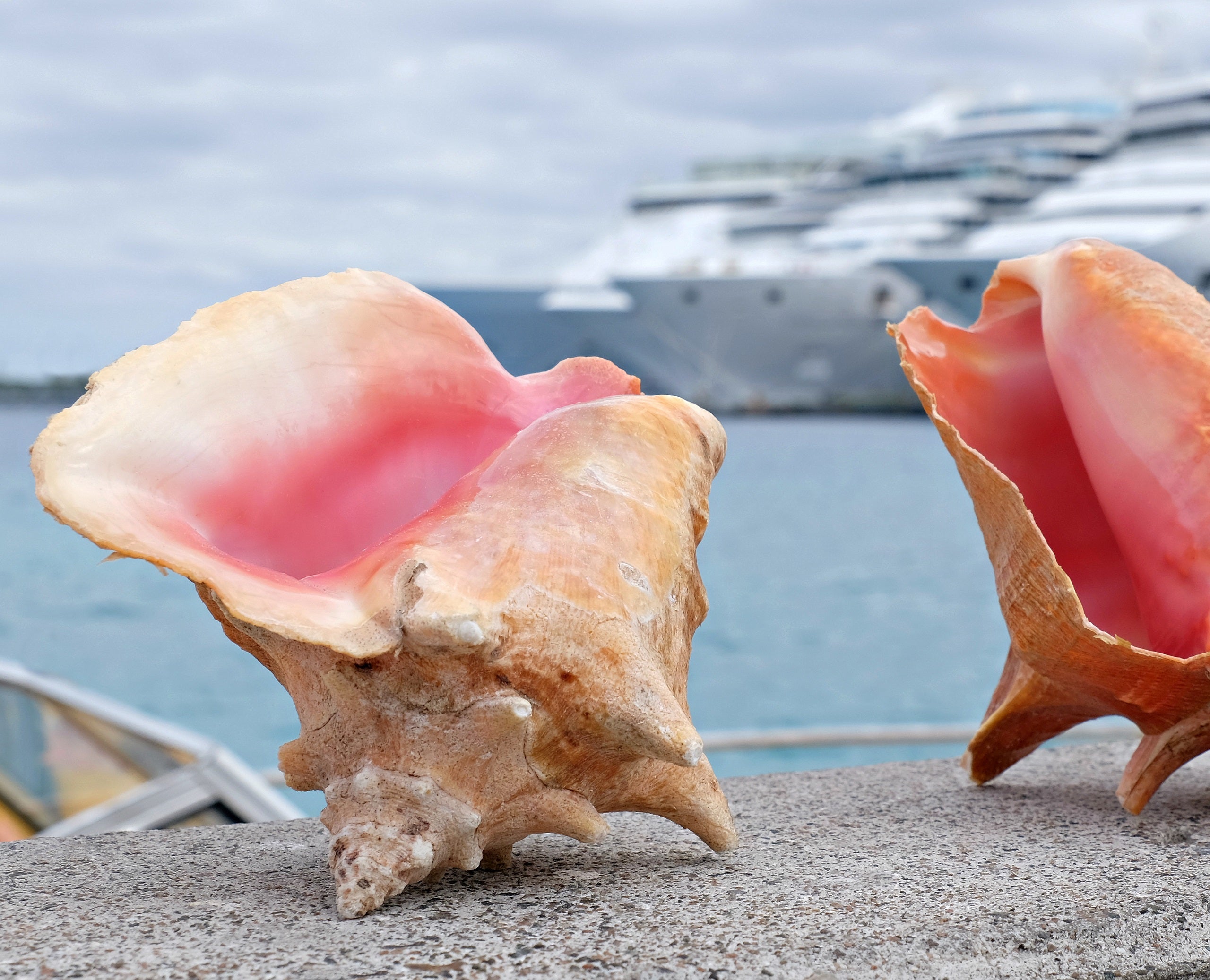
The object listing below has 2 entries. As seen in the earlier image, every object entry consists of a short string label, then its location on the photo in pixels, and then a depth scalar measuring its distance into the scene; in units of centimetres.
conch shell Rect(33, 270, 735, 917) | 86
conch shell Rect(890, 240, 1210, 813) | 94
